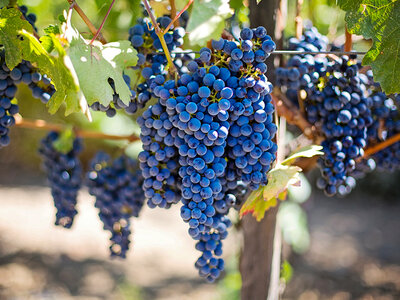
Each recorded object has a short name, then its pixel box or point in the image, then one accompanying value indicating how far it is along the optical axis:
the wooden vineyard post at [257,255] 1.38
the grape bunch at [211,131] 0.81
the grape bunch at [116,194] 1.37
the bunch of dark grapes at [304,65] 1.06
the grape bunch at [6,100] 0.96
